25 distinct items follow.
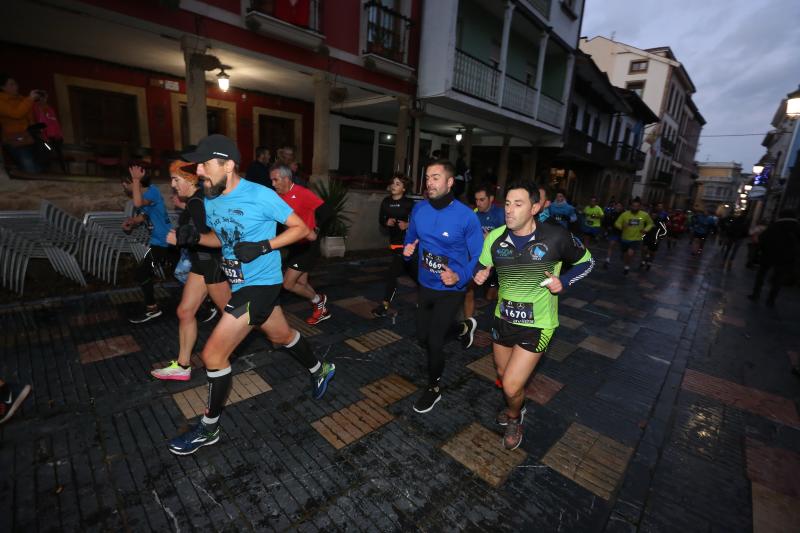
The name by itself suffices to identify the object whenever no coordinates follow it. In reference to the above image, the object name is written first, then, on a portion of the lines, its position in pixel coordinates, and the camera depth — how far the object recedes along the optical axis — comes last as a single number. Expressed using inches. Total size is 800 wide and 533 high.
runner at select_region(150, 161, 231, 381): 125.5
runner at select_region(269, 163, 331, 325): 179.6
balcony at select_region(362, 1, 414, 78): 380.2
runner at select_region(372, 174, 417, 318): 209.2
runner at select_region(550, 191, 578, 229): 326.6
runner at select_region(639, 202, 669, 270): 425.1
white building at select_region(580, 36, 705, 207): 1184.8
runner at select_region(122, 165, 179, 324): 180.7
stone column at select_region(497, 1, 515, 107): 457.4
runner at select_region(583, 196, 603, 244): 440.1
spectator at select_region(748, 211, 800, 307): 311.6
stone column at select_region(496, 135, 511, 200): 591.0
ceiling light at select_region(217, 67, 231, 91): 312.3
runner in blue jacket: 128.1
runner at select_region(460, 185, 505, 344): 191.3
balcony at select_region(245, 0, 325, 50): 296.5
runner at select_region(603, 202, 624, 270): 426.7
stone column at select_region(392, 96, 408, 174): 430.0
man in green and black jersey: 109.0
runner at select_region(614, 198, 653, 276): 385.4
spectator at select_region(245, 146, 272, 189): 255.3
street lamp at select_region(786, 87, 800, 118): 301.6
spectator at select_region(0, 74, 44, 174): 231.0
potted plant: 342.3
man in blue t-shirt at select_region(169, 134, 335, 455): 102.7
